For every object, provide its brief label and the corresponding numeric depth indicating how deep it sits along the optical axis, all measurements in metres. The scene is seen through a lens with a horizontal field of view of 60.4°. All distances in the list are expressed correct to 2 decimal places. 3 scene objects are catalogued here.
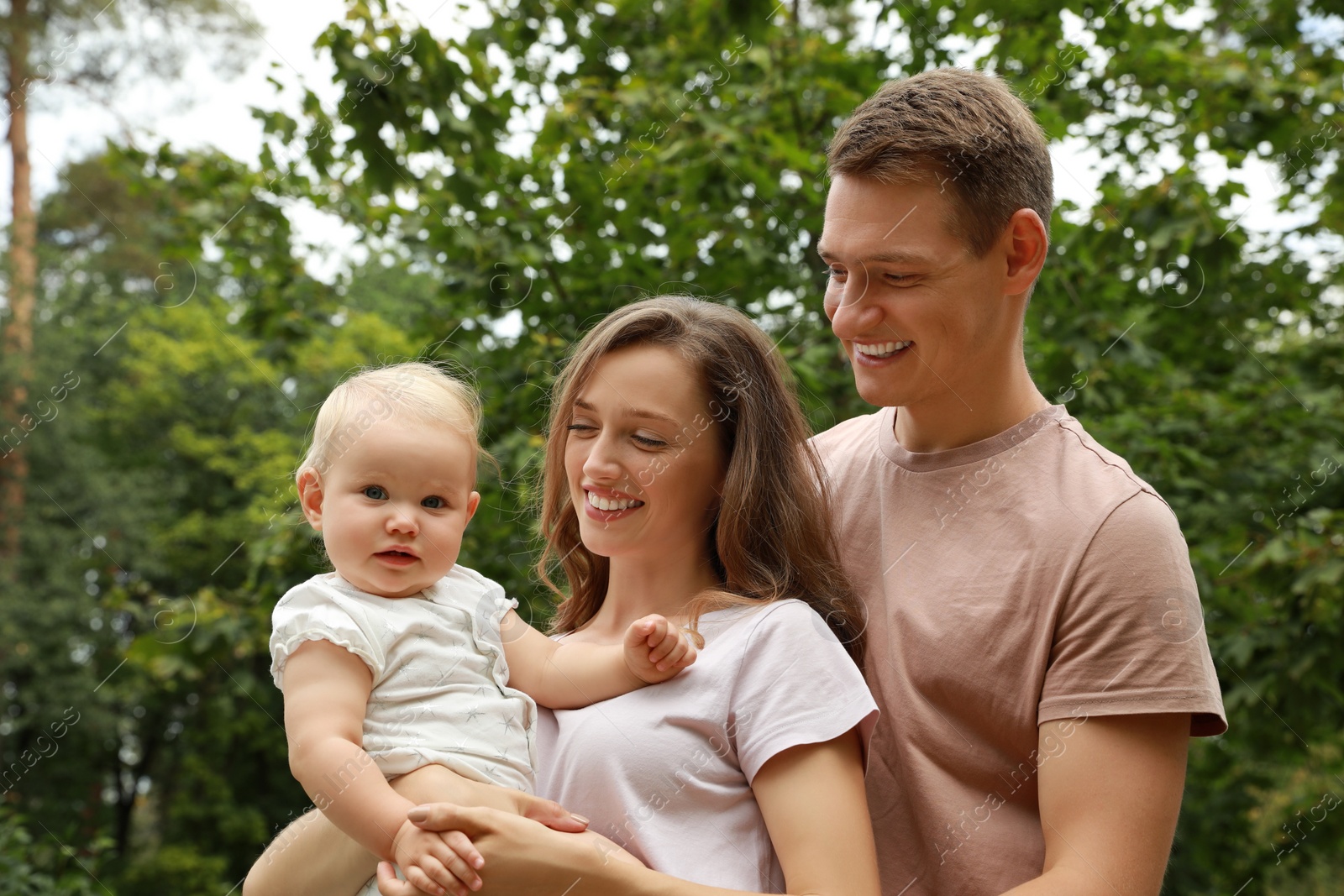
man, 1.72
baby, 1.68
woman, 1.73
